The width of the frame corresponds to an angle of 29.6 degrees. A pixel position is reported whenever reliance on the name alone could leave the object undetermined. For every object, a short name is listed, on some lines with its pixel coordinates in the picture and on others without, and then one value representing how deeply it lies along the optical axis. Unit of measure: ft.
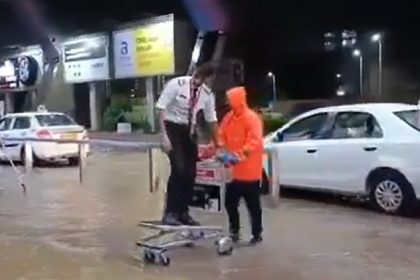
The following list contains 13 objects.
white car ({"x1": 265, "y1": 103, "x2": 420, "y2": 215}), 34.47
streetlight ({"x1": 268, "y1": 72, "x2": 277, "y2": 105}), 143.43
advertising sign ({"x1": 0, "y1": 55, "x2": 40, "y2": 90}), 150.20
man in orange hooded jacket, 26.66
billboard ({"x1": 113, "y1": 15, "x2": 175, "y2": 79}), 121.80
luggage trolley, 25.21
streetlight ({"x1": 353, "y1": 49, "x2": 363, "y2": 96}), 147.23
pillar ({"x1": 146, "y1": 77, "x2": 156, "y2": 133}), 125.29
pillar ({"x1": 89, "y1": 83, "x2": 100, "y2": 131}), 137.28
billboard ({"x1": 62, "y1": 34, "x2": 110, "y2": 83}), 134.82
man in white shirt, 25.85
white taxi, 67.36
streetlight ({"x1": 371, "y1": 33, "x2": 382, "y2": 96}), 139.64
